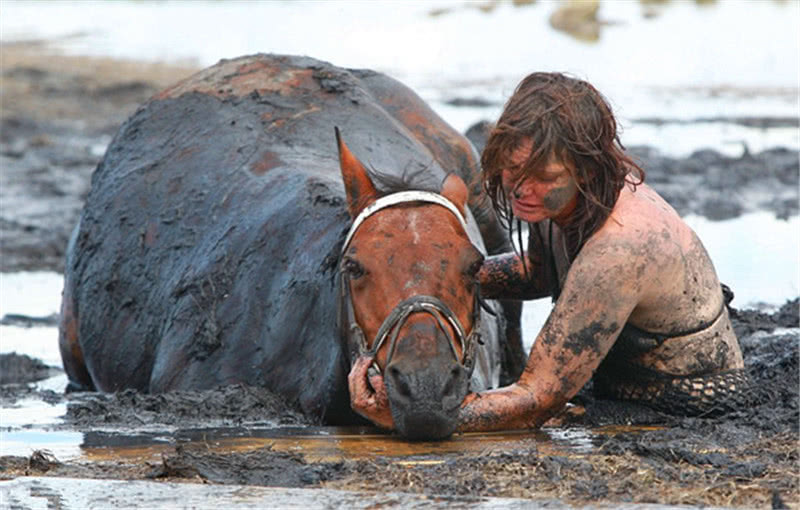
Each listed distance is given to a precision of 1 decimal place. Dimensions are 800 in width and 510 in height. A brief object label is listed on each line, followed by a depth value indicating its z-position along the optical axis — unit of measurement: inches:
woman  416.2
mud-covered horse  414.9
